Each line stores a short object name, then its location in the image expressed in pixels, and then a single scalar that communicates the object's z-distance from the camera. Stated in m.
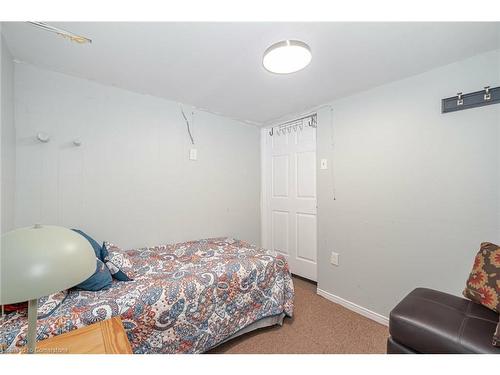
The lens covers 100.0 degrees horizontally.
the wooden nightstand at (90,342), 0.80
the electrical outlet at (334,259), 2.26
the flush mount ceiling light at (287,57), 1.33
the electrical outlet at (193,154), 2.49
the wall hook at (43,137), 1.60
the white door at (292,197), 2.72
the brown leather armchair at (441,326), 1.01
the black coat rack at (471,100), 1.42
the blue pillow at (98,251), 1.59
